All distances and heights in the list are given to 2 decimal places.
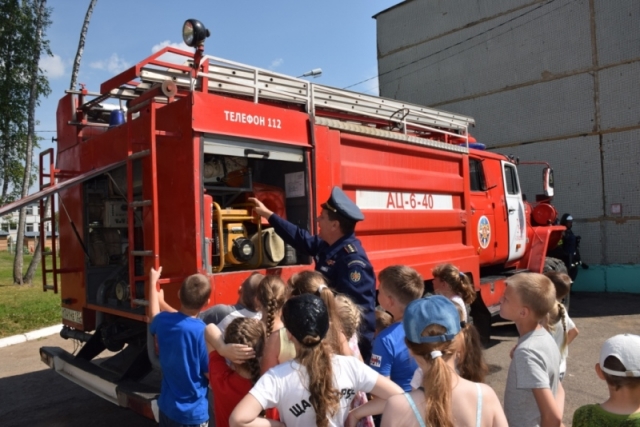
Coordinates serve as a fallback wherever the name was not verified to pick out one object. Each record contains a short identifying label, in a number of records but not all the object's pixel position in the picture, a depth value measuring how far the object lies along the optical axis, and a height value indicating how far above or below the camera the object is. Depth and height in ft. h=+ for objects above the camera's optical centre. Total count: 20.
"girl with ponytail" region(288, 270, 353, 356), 7.71 -1.11
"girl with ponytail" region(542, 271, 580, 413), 10.14 -2.11
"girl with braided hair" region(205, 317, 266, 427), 8.05 -2.13
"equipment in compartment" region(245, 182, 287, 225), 15.06 +0.87
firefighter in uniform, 10.95 -0.73
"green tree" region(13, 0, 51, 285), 48.73 +15.35
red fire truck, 12.41 +1.20
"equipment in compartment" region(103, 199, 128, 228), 16.03 +0.55
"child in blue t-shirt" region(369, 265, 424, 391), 8.48 -1.72
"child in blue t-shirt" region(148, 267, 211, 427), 9.84 -2.33
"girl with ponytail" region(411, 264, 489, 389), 7.55 -1.96
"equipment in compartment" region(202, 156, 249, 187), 14.14 +1.59
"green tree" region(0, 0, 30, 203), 48.55 +13.34
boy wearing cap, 6.19 -1.96
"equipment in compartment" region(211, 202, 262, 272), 13.14 -0.29
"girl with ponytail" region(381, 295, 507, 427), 5.87 -1.85
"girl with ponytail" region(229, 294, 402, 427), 6.75 -1.95
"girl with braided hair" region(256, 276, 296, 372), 8.05 -1.25
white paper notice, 14.88 +1.19
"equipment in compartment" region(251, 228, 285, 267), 13.89 -0.50
